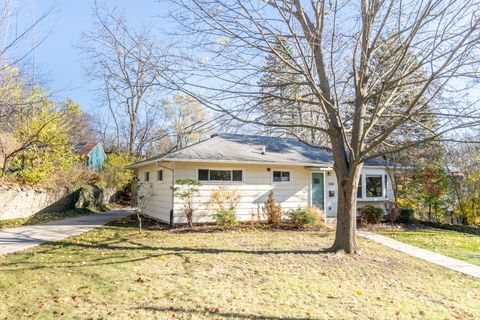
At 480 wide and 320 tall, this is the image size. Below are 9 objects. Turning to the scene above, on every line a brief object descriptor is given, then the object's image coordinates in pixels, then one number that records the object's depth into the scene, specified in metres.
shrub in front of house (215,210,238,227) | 11.23
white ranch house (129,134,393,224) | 12.02
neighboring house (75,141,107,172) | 27.70
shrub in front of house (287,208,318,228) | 11.74
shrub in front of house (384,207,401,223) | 14.31
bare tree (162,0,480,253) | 5.40
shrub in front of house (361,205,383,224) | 13.14
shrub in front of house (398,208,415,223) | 14.38
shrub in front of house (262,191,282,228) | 12.17
